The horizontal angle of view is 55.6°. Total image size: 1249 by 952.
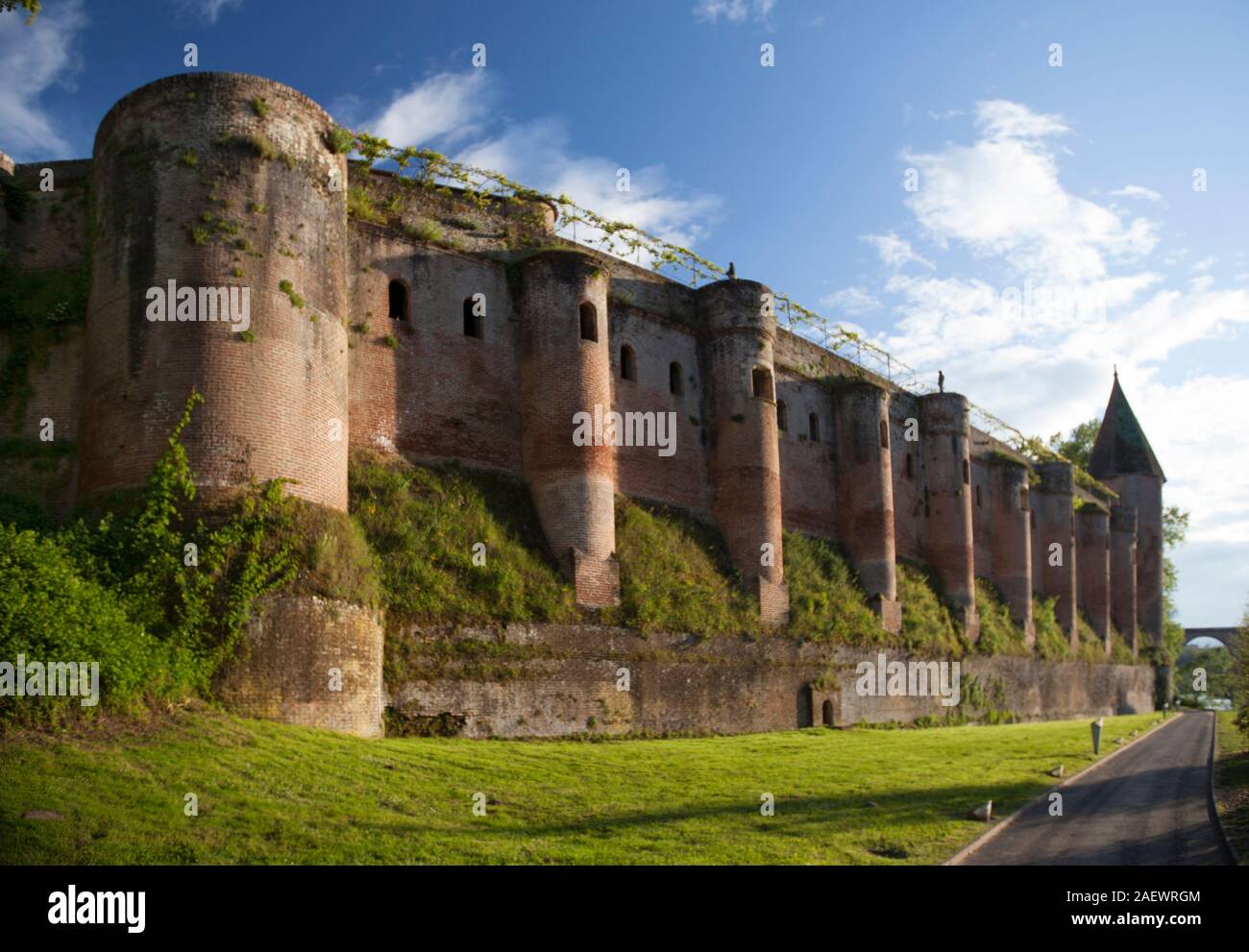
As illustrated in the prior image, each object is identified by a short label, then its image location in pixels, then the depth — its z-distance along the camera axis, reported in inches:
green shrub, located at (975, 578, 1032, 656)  1578.5
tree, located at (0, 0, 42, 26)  553.3
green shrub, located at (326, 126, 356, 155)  826.2
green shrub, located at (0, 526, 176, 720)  563.2
